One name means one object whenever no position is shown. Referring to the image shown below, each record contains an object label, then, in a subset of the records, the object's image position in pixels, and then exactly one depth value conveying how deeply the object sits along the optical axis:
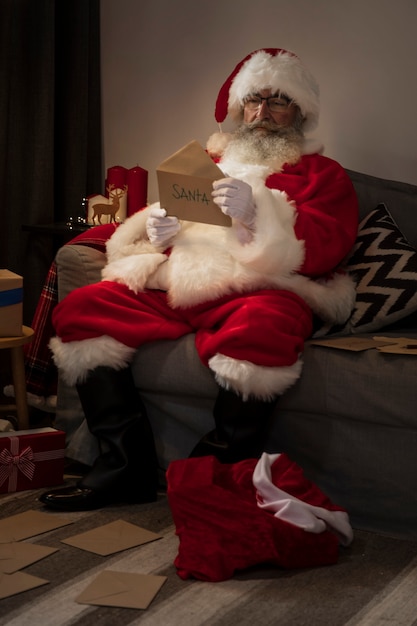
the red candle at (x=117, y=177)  3.33
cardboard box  2.46
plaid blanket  2.71
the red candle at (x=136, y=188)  3.33
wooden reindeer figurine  3.24
